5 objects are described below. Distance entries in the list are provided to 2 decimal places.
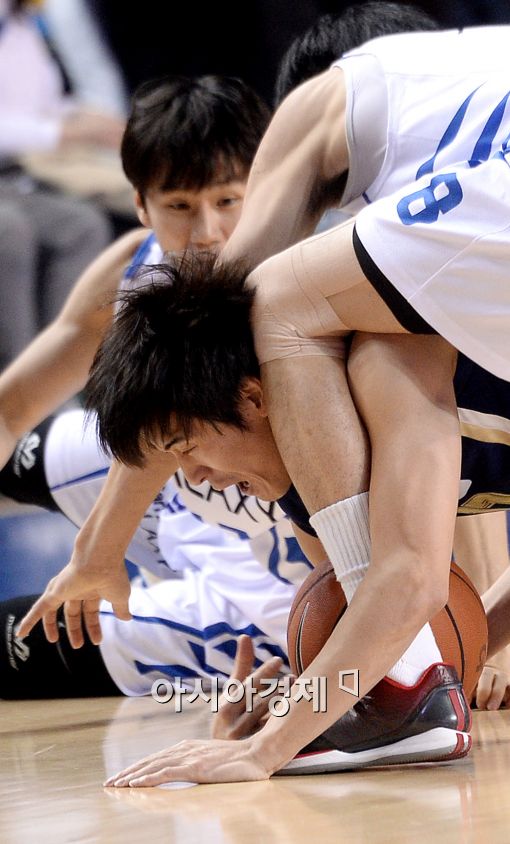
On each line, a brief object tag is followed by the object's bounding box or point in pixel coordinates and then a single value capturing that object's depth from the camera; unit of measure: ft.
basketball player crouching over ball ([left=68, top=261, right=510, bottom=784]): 19.73
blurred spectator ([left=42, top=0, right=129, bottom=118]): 36.21
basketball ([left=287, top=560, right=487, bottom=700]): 20.07
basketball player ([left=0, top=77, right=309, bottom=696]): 23.52
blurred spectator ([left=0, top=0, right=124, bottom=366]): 35.04
